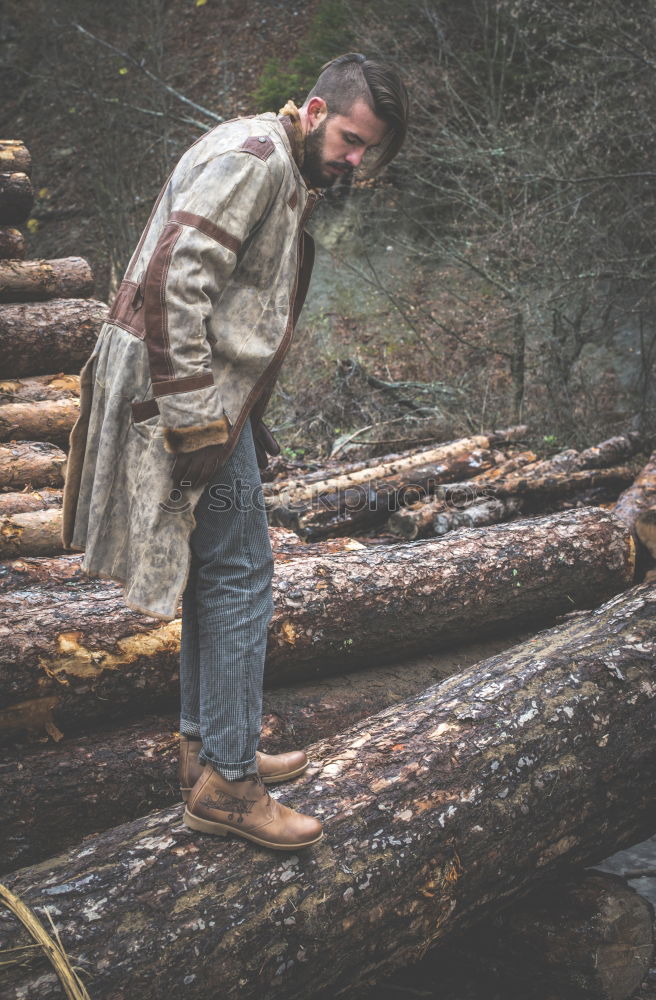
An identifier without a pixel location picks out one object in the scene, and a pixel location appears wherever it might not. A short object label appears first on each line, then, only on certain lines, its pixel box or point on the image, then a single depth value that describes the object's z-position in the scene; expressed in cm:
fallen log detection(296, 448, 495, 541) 566
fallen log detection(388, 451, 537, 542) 556
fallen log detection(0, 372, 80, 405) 589
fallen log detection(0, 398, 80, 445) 573
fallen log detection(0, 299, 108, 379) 612
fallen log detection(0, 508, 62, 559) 436
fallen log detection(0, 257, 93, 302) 640
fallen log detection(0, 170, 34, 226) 637
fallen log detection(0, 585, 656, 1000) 212
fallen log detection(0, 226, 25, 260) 648
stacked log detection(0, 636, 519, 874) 301
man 212
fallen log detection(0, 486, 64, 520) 468
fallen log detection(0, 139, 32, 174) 654
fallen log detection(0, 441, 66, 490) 520
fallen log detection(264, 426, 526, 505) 588
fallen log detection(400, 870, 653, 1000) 269
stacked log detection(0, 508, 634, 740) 321
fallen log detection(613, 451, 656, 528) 544
